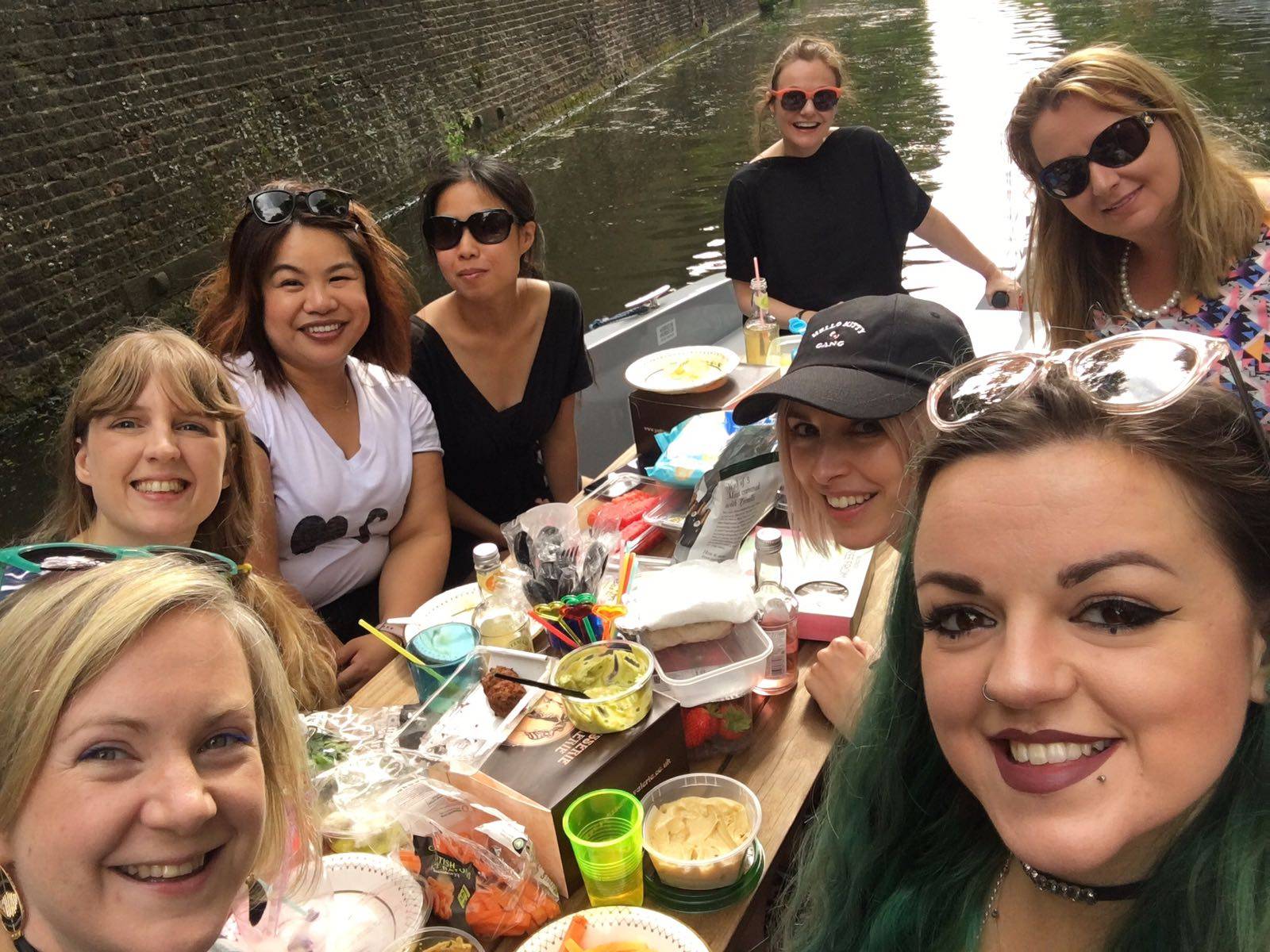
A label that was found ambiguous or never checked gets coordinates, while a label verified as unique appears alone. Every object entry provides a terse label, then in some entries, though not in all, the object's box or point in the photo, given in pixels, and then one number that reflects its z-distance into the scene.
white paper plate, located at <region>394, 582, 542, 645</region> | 2.06
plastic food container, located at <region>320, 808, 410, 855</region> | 1.45
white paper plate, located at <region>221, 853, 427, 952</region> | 1.30
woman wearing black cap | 1.70
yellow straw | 1.64
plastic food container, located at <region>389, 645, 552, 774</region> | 1.45
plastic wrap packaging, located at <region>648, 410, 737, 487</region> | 2.38
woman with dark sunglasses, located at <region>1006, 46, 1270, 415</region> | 2.18
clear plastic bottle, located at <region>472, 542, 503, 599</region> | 1.98
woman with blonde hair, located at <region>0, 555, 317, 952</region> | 1.05
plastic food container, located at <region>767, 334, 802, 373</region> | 3.15
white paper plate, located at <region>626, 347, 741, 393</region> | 2.77
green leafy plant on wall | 13.55
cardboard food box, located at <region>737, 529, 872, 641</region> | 1.89
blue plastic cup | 1.67
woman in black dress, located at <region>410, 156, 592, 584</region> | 3.01
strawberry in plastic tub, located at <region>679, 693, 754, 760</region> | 1.60
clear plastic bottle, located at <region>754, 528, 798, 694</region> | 1.69
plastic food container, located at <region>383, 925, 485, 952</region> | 1.26
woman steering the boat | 3.85
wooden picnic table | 1.34
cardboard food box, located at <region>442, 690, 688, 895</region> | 1.34
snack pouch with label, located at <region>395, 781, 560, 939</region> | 1.31
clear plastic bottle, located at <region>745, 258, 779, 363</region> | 3.19
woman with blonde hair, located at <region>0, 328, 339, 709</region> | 2.10
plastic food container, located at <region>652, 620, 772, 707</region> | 1.57
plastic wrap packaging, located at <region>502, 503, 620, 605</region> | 1.87
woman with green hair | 0.85
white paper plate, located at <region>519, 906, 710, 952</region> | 1.23
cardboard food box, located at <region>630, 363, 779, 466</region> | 2.70
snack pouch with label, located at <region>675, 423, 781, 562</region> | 2.02
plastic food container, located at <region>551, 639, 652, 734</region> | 1.43
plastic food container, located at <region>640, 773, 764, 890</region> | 1.33
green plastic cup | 1.29
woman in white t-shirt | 2.65
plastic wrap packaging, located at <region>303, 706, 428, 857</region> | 1.46
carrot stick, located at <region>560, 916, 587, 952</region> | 1.24
